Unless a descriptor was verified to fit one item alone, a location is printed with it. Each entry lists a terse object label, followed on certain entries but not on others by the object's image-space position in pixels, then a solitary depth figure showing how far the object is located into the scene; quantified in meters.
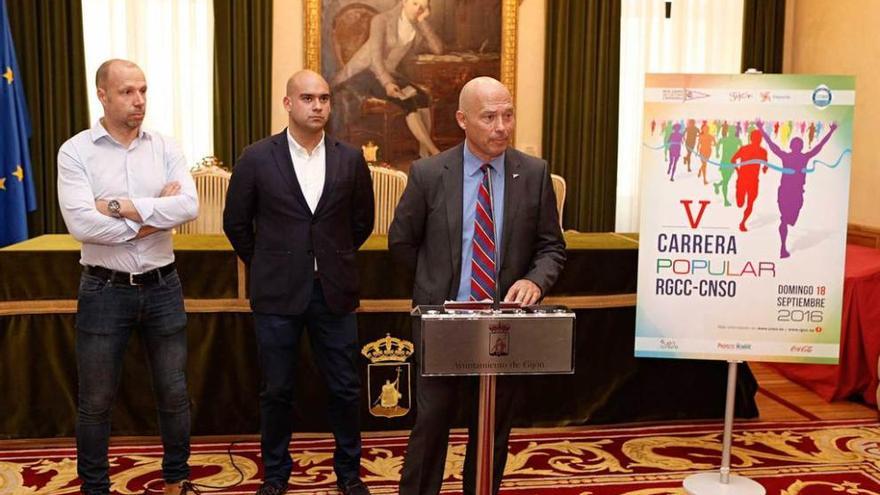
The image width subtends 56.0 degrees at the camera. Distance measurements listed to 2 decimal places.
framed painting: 6.65
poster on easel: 3.22
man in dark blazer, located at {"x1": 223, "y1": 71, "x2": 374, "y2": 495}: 3.03
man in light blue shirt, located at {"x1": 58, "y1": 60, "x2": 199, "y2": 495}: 2.77
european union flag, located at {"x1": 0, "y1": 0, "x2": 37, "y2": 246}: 5.73
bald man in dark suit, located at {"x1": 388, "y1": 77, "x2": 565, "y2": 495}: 2.66
